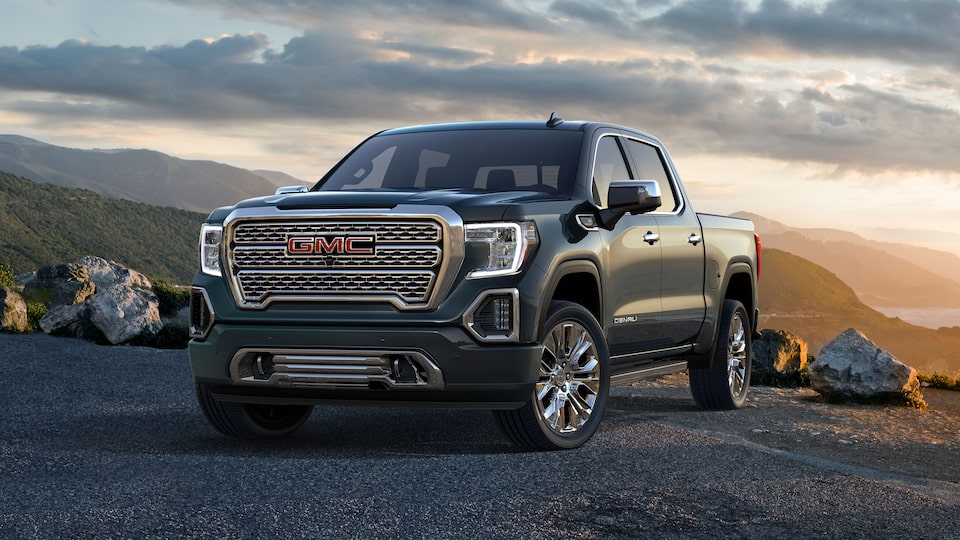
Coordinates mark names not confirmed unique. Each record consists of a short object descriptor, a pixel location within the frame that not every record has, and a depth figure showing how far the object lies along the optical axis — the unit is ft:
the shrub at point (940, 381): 51.57
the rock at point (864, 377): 42.96
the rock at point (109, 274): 61.98
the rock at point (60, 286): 61.26
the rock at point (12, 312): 54.70
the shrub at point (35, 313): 57.06
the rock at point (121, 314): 53.21
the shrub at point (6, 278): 67.97
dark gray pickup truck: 22.27
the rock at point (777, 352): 51.55
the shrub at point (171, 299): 63.72
